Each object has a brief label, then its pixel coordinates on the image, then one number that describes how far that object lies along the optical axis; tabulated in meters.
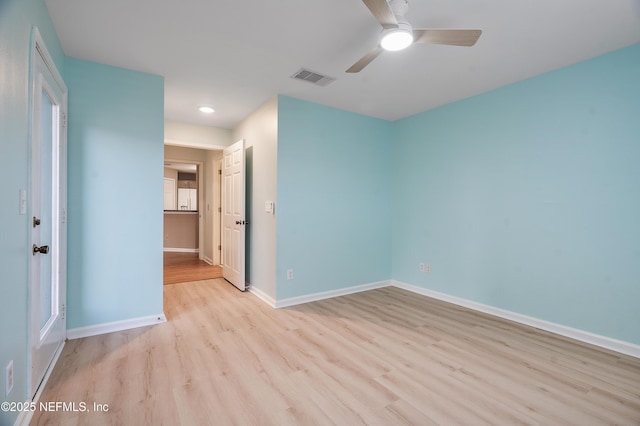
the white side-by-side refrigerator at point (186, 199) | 9.04
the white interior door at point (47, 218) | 1.76
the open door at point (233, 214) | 4.12
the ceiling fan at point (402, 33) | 1.73
